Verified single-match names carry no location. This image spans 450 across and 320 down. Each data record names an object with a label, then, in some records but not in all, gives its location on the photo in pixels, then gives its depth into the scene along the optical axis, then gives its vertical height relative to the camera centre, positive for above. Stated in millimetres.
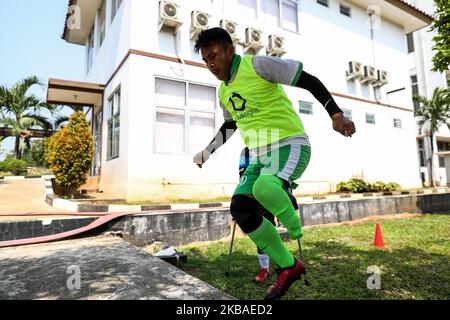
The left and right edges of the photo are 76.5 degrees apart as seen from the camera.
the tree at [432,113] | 19500 +4983
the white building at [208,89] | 7777 +3527
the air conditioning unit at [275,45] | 9891 +4971
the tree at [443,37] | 7008 +3716
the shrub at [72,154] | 7414 +1009
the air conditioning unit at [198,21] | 8383 +4965
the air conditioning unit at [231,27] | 8946 +5111
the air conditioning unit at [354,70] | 12438 +5078
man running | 1855 +408
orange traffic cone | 4141 -780
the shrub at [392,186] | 12161 -1
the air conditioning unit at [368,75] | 12903 +5024
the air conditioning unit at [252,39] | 9362 +4924
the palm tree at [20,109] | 19984 +6021
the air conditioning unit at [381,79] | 13388 +5046
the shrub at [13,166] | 17047 +1632
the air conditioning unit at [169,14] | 7898 +4900
